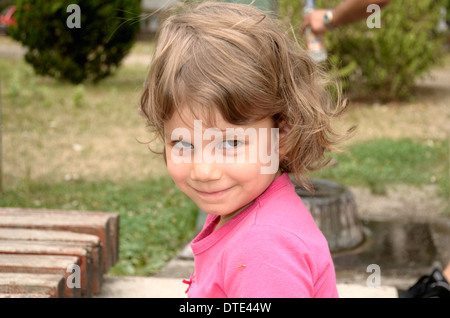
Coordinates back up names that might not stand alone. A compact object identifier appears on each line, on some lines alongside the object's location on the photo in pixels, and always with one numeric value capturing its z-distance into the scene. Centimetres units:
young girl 87
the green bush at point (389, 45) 760
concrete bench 118
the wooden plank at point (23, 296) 107
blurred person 165
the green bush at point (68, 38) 813
